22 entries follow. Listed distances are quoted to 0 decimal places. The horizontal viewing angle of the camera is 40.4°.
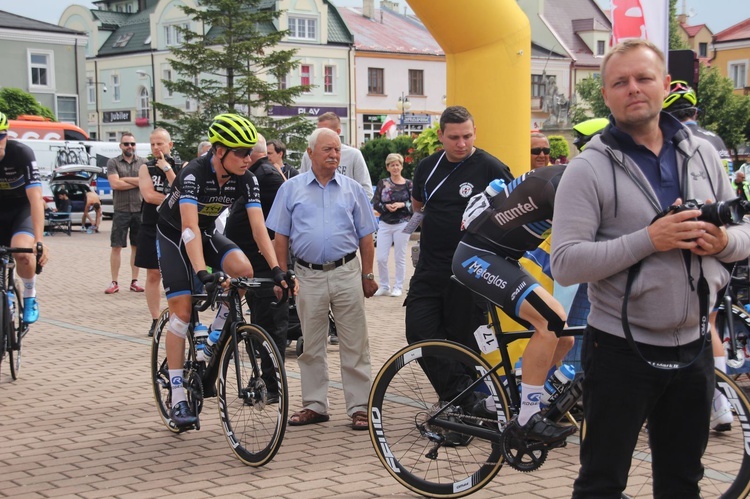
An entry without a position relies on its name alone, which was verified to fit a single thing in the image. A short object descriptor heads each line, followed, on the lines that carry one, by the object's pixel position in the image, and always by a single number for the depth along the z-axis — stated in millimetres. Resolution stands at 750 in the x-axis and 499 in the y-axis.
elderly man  7199
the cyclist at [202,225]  6398
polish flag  43875
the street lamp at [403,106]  53362
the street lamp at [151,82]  66850
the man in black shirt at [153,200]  10758
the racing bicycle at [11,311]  8164
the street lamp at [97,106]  76812
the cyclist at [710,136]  4590
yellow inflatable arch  7355
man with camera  3355
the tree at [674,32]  59531
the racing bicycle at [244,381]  5957
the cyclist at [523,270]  5070
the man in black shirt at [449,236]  6695
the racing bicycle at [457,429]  5039
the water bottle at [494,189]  5521
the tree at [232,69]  40219
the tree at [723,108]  51250
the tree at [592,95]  52906
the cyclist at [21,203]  8430
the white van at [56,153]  38031
